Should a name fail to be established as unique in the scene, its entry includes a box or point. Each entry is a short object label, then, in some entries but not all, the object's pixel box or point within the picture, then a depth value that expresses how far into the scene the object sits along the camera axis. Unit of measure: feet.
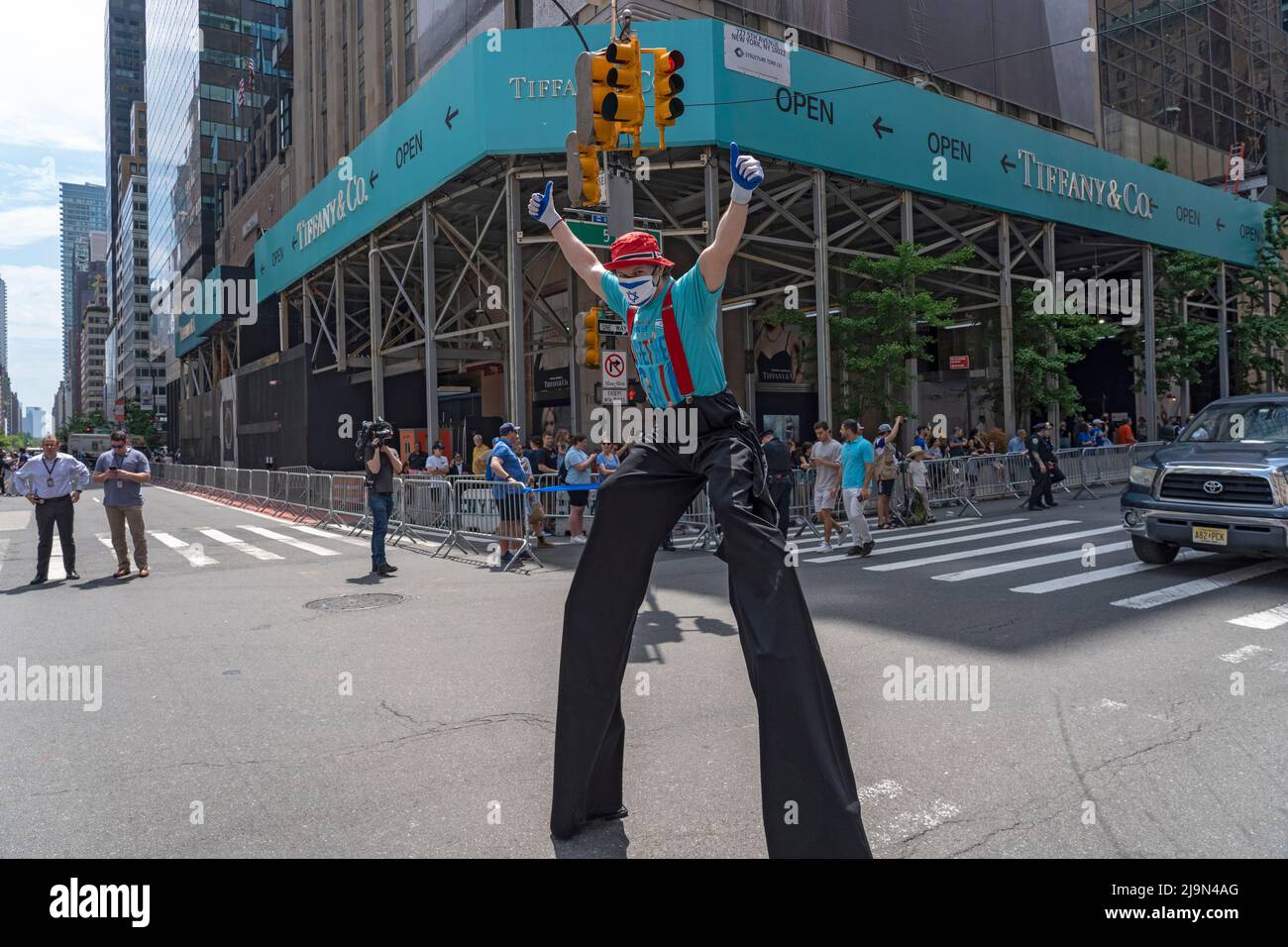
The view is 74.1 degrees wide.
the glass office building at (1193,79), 114.32
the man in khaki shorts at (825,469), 46.16
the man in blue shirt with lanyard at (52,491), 38.01
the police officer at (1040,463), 60.75
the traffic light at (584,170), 36.65
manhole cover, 30.66
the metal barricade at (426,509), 49.55
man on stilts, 9.94
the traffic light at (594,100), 33.78
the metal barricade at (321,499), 66.85
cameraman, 40.01
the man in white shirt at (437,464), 62.69
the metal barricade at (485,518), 42.24
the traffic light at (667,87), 32.86
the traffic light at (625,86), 33.68
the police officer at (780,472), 39.32
